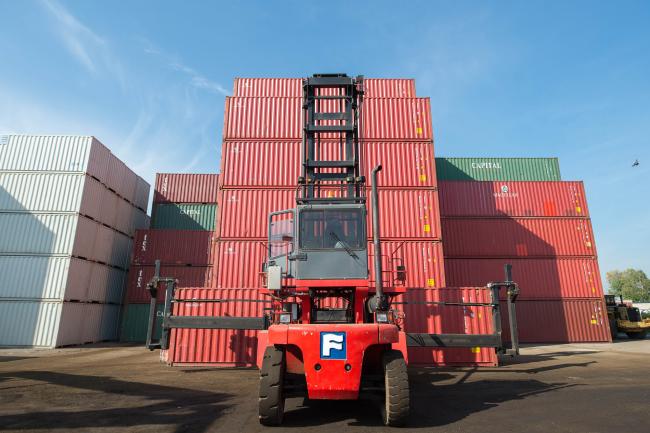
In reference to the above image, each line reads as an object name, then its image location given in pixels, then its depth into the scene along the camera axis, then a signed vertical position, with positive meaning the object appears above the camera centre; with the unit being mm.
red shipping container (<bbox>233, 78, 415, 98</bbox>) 20547 +12644
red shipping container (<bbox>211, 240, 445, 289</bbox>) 16016 +1900
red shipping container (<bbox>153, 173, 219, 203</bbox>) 28453 +9261
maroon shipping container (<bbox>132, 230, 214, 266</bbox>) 25562 +4100
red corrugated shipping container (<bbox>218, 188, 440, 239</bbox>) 16875 +4469
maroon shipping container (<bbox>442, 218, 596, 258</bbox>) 23594 +4446
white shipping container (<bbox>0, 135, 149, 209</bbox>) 22125 +9401
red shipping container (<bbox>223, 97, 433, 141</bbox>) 18953 +9982
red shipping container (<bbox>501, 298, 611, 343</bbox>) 22469 -1055
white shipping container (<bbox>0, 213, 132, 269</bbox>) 21031 +4134
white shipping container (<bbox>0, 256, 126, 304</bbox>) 20406 +1532
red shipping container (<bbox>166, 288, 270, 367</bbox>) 13000 -1285
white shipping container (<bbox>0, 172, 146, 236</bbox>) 21641 +6820
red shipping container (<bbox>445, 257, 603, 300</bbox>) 22859 +1884
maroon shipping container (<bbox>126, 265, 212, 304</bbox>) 24922 +1868
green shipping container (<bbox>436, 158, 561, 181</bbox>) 26875 +10273
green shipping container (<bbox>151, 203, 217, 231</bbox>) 27703 +6830
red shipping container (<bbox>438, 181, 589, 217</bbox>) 24312 +7170
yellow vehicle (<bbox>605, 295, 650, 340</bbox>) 29609 -1471
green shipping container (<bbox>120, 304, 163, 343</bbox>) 24500 -1312
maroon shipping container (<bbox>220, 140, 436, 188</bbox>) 17953 +7269
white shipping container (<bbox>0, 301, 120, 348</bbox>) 19750 -1092
